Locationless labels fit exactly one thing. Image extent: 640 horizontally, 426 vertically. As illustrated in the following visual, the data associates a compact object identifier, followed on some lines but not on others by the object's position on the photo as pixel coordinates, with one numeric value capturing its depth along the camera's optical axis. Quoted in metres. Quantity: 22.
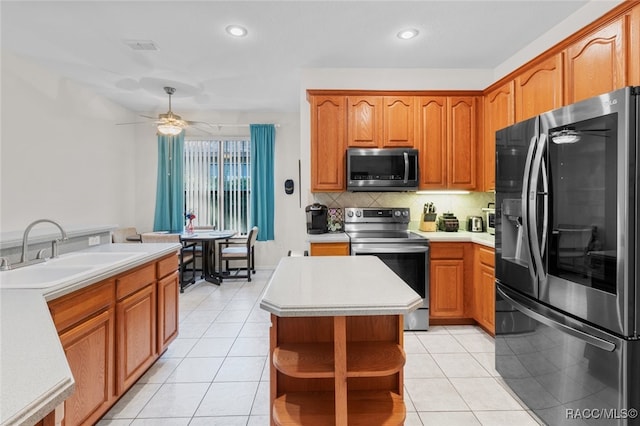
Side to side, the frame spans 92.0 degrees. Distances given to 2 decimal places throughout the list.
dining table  4.70
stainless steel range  3.02
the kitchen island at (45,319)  0.63
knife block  3.51
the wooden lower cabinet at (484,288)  2.74
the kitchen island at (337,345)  1.15
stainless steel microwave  3.28
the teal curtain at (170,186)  5.37
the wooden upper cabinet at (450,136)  3.40
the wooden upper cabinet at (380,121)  3.37
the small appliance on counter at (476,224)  3.50
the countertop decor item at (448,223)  3.53
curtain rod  5.44
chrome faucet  1.79
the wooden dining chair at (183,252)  4.23
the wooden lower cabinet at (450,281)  3.09
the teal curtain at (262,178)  5.47
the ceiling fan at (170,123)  4.05
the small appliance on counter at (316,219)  3.35
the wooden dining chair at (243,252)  4.92
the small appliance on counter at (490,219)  3.22
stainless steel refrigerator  1.32
